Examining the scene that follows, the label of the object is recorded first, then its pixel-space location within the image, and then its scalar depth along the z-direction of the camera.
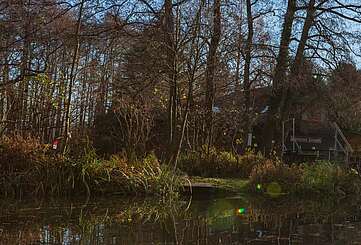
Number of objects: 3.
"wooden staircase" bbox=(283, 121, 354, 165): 27.64
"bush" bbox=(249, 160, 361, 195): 16.69
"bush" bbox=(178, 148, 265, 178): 20.25
